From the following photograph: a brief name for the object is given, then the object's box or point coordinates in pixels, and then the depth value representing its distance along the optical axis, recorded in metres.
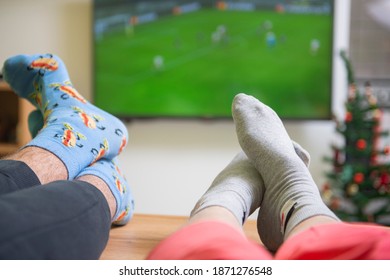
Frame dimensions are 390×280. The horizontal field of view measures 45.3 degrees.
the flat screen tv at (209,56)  2.52
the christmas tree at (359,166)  2.33
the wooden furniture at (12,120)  2.51
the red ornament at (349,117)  2.34
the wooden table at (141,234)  0.81
